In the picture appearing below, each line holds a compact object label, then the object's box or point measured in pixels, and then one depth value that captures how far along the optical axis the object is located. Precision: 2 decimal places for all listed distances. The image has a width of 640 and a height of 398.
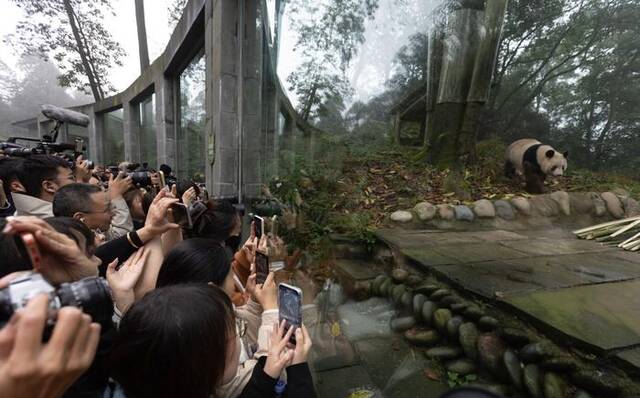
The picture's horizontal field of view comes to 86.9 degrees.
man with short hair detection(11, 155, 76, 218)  2.56
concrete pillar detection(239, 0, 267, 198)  5.17
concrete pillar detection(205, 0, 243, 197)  4.89
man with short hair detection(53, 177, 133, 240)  2.02
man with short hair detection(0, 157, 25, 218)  2.47
